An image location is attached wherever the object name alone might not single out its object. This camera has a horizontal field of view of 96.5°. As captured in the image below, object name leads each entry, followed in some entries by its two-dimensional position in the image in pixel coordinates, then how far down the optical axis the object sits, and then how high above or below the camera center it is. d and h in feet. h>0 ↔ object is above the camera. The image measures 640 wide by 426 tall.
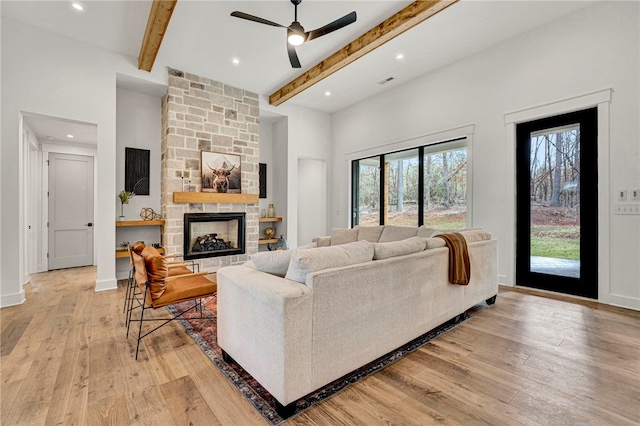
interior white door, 18.37 +0.07
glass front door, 11.68 +0.37
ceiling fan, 9.73 +6.54
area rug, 5.36 -3.61
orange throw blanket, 8.67 -1.49
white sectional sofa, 4.98 -2.00
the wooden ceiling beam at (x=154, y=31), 10.00 +7.24
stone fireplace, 15.70 +3.46
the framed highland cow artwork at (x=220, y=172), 16.76 +2.41
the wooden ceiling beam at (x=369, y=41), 10.42 +7.46
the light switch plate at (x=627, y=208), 10.36 +0.15
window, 15.99 +1.59
